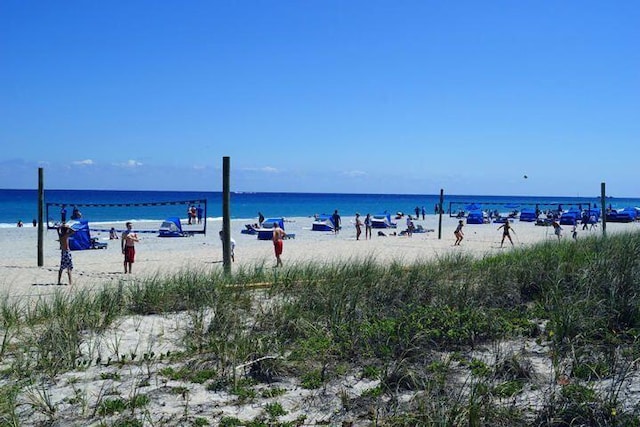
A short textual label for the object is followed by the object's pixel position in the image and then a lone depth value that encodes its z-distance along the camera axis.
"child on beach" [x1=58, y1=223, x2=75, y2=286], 11.45
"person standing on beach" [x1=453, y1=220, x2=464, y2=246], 23.77
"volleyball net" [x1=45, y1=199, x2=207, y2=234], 36.75
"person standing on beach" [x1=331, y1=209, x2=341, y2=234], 32.19
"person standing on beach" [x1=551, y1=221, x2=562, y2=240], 21.09
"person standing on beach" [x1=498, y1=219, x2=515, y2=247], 21.74
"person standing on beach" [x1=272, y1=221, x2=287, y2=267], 14.27
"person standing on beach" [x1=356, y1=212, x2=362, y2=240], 27.12
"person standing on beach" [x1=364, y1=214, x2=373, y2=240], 28.58
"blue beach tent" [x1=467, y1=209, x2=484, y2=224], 43.03
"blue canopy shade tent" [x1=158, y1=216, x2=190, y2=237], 27.28
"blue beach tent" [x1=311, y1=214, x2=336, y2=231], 33.97
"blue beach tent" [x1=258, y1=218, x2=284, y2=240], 26.48
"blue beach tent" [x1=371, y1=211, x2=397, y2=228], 36.22
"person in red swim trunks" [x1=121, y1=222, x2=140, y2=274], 13.48
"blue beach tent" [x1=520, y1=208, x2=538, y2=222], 47.26
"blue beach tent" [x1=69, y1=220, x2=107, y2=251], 20.81
